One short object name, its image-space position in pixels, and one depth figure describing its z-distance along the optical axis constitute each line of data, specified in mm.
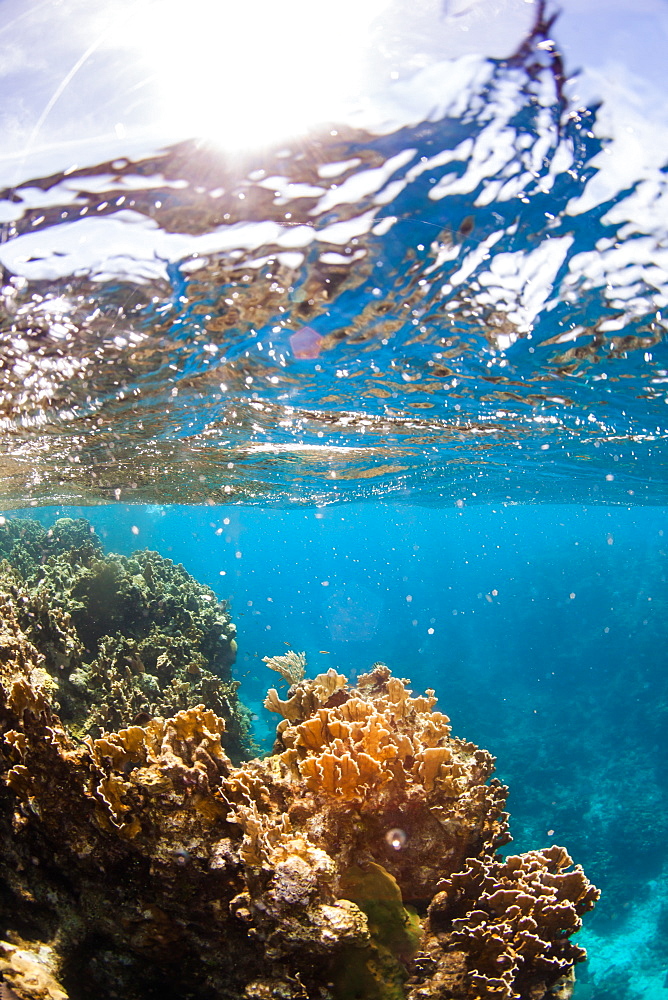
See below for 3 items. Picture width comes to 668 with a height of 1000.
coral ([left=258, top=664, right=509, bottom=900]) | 5016
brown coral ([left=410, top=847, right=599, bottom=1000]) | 4656
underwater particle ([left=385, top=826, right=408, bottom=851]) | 5527
